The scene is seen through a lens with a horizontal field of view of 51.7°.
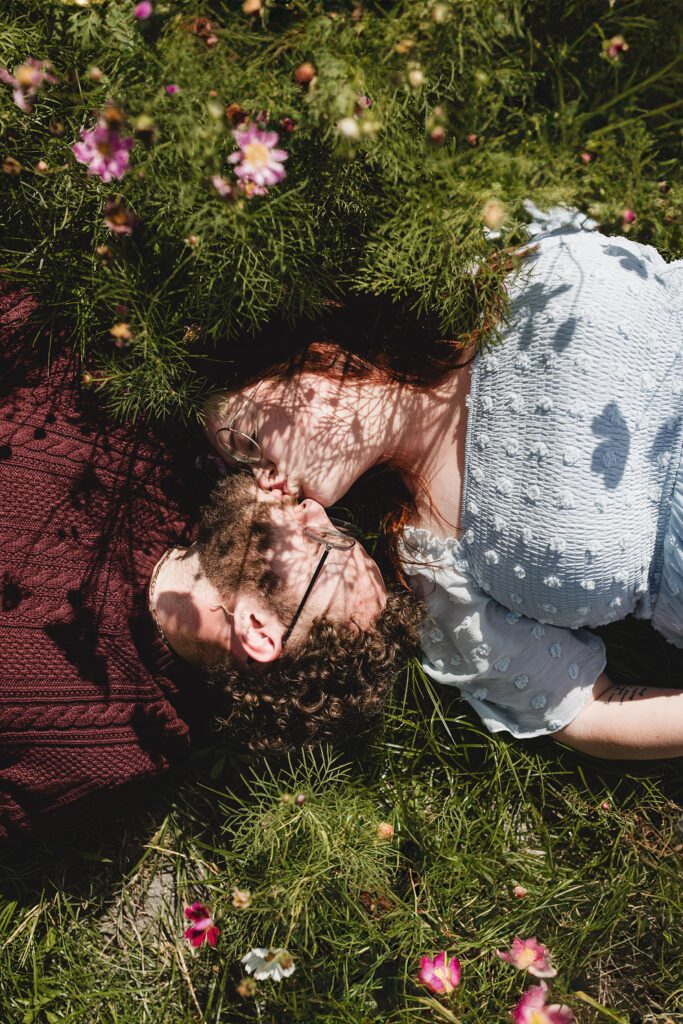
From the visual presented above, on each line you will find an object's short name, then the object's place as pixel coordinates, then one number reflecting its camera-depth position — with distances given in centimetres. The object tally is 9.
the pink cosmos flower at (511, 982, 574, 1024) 174
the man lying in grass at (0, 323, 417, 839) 159
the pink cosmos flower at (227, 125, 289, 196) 132
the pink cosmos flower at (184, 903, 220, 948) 182
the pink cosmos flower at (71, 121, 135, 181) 126
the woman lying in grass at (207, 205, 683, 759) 155
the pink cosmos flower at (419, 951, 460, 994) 173
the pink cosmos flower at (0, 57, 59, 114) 133
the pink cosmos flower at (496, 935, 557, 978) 177
